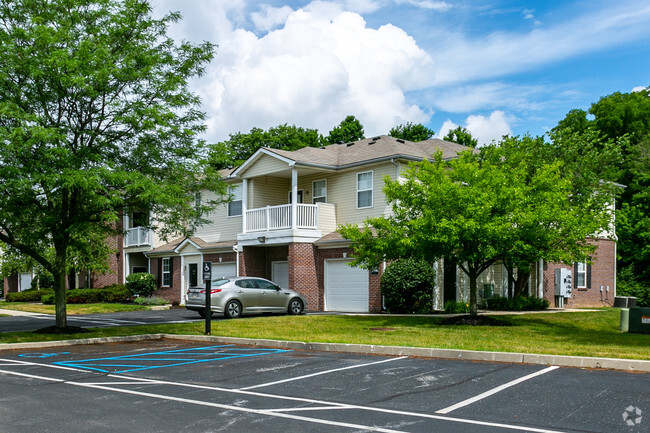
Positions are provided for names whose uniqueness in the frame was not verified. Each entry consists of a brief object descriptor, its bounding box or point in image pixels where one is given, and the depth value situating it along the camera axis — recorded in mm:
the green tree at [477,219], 17844
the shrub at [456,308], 24719
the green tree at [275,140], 51781
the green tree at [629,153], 35156
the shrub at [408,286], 24000
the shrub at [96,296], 34562
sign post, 16672
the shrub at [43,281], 41281
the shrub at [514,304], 27516
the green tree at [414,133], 50094
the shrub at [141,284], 34531
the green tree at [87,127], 15195
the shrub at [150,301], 31797
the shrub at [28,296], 38812
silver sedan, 22734
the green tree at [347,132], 50469
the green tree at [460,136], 46094
